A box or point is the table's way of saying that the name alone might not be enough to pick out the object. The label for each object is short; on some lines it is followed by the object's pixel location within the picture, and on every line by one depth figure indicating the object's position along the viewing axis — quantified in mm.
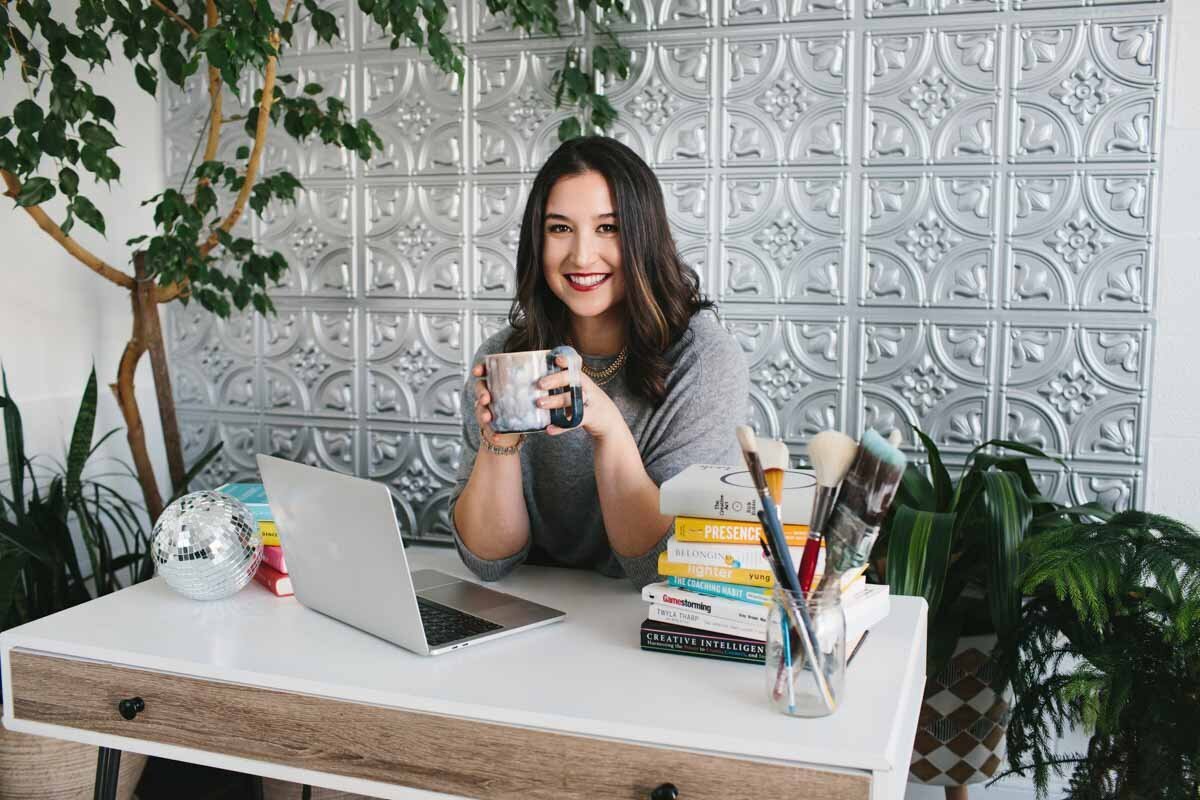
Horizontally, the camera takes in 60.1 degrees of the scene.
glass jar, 1091
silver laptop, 1278
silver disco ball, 1523
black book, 1260
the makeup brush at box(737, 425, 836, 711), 1081
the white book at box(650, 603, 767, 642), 1260
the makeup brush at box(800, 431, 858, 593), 1071
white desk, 1068
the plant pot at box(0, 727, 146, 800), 2182
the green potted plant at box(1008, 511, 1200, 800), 1735
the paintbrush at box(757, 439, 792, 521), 1183
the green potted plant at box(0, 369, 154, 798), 2195
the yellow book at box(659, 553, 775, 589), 1289
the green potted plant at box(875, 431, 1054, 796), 2137
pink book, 1601
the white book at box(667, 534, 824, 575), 1295
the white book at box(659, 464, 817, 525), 1271
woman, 1693
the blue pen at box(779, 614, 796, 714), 1094
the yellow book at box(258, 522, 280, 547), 1657
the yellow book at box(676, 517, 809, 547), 1303
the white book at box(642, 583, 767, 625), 1267
